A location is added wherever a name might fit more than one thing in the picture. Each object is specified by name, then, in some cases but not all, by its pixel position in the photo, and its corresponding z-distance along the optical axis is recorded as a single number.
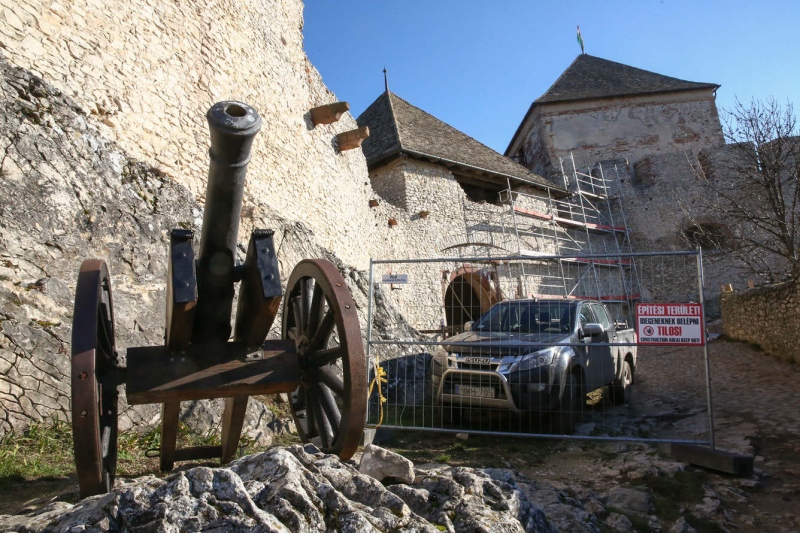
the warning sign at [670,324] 4.52
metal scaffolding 15.80
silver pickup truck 4.98
